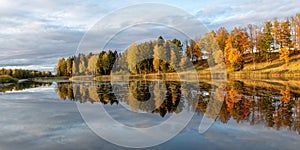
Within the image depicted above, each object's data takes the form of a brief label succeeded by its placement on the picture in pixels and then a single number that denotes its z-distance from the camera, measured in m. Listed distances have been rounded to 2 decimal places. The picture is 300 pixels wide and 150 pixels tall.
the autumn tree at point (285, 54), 56.65
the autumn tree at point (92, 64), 94.26
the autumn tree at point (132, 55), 73.19
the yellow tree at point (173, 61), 67.62
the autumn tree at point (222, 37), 70.25
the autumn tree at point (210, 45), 67.69
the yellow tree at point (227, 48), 63.33
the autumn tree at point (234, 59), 58.53
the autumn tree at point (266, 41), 64.88
